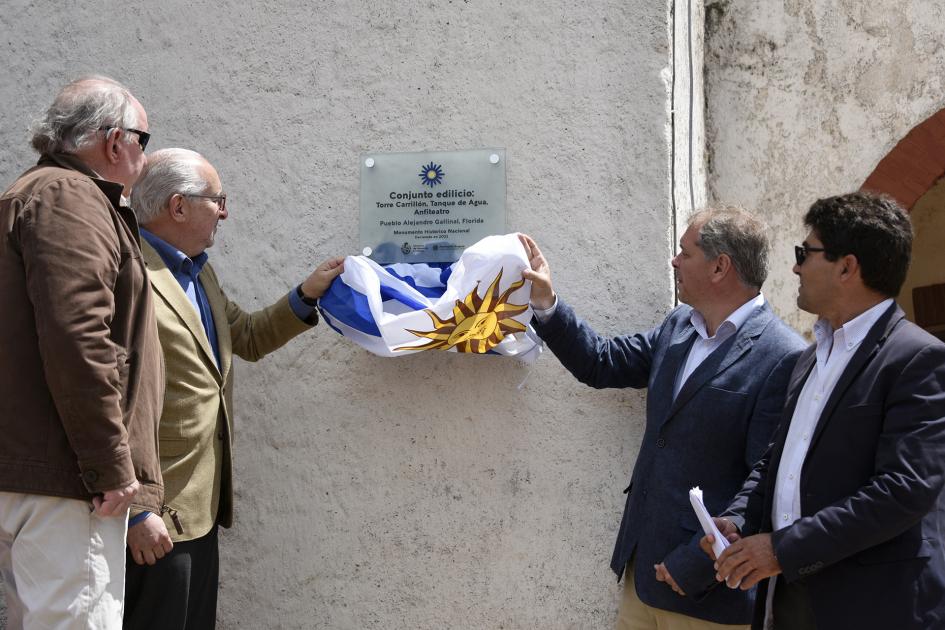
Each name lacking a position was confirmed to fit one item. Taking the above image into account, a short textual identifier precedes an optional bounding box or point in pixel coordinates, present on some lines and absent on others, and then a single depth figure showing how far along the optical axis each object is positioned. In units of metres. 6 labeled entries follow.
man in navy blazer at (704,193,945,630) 2.60
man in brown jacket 2.63
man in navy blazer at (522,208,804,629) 3.19
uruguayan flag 3.63
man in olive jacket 3.23
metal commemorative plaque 3.95
